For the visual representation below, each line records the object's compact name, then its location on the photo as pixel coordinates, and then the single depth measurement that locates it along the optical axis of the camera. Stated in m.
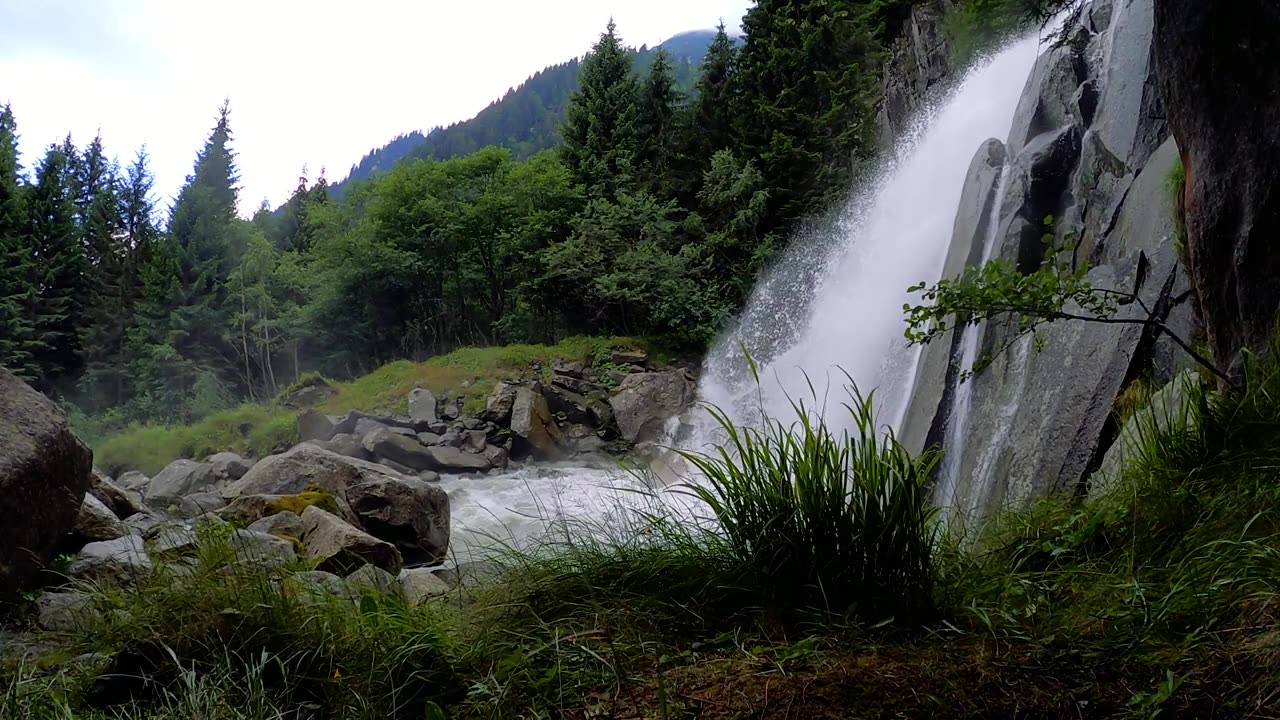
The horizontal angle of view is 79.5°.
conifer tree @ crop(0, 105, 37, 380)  25.28
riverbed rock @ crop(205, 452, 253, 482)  16.09
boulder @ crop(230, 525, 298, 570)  2.52
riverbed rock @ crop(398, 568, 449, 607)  4.34
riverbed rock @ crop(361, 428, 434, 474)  16.44
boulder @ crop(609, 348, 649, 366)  21.17
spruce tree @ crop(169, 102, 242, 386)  32.12
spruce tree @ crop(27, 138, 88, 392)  28.23
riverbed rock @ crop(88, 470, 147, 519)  7.21
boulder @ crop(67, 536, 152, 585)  4.33
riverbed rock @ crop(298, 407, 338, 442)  18.31
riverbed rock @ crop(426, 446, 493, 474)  16.56
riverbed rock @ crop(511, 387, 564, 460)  17.88
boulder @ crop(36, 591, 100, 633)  2.73
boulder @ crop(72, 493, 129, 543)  5.38
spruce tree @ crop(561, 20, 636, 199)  26.34
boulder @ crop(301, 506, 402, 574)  6.04
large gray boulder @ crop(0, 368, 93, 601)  4.43
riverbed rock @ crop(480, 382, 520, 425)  18.45
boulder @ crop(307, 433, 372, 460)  16.66
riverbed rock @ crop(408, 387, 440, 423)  18.69
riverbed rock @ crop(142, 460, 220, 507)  15.34
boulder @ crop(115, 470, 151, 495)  17.50
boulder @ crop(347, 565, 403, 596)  2.51
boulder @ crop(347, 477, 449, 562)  8.37
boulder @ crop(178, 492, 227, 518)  9.26
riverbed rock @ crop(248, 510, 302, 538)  6.70
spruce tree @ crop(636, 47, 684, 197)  26.27
